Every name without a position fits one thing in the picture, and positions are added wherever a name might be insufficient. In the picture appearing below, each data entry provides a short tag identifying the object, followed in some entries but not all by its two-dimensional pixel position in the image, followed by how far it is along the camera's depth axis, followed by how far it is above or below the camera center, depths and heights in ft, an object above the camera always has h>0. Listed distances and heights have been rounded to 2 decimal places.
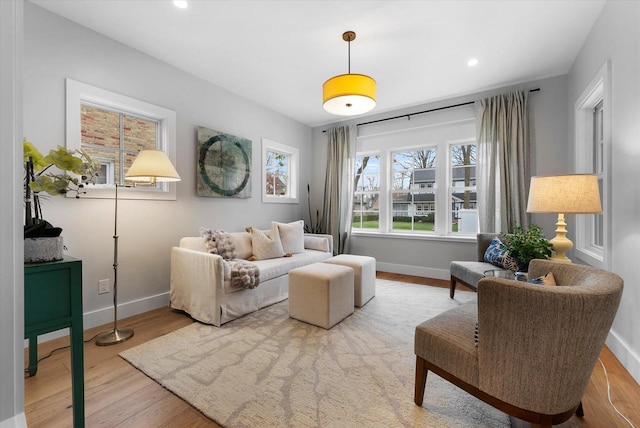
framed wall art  10.95 +2.13
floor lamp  7.29 +1.15
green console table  3.48 -1.21
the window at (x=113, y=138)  8.57 +2.54
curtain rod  12.65 +5.19
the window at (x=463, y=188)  13.25 +1.31
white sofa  7.99 -2.25
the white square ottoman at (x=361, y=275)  9.55 -2.18
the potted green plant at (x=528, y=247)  7.68 -0.93
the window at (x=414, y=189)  14.38 +1.37
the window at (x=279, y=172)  14.25 +2.39
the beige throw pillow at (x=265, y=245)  10.93 -1.26
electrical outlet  8.24 -2.17
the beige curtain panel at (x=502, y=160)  11.35 +2.31
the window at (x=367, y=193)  16.10 +1.29
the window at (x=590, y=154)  8.45 +2.09
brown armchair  3.21 -1.62
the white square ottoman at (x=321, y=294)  7.88 -2.39
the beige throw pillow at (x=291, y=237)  12.10 -1.04
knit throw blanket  8.27 -1.57
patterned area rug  4.59 -3.34
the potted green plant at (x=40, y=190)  3.66 +0.31
